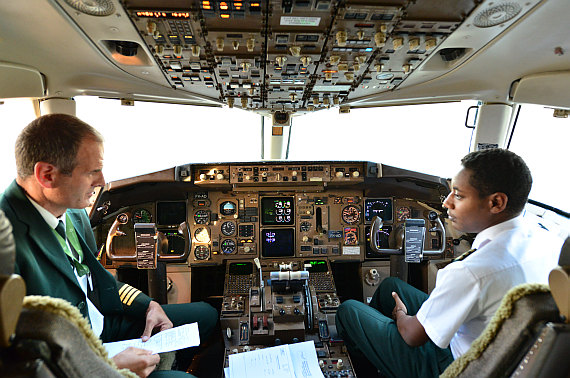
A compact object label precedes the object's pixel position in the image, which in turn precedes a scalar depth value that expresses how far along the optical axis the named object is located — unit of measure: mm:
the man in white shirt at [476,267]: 1370
